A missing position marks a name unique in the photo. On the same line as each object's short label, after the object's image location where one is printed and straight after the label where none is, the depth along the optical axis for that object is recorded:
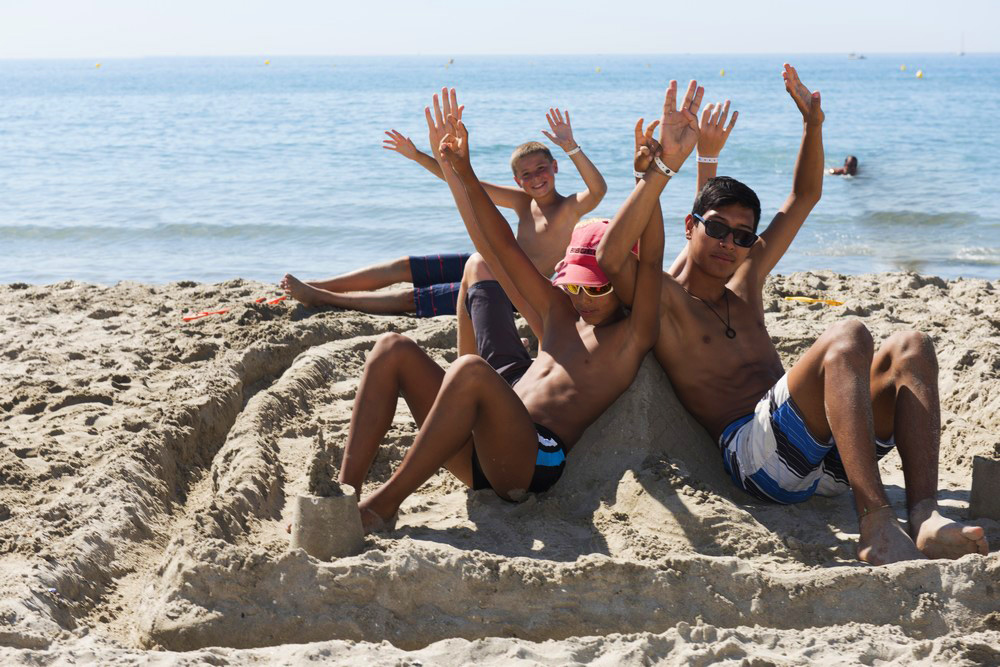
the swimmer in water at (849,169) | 16.97
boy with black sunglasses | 3.10
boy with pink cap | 3.33
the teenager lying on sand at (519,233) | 6.15
